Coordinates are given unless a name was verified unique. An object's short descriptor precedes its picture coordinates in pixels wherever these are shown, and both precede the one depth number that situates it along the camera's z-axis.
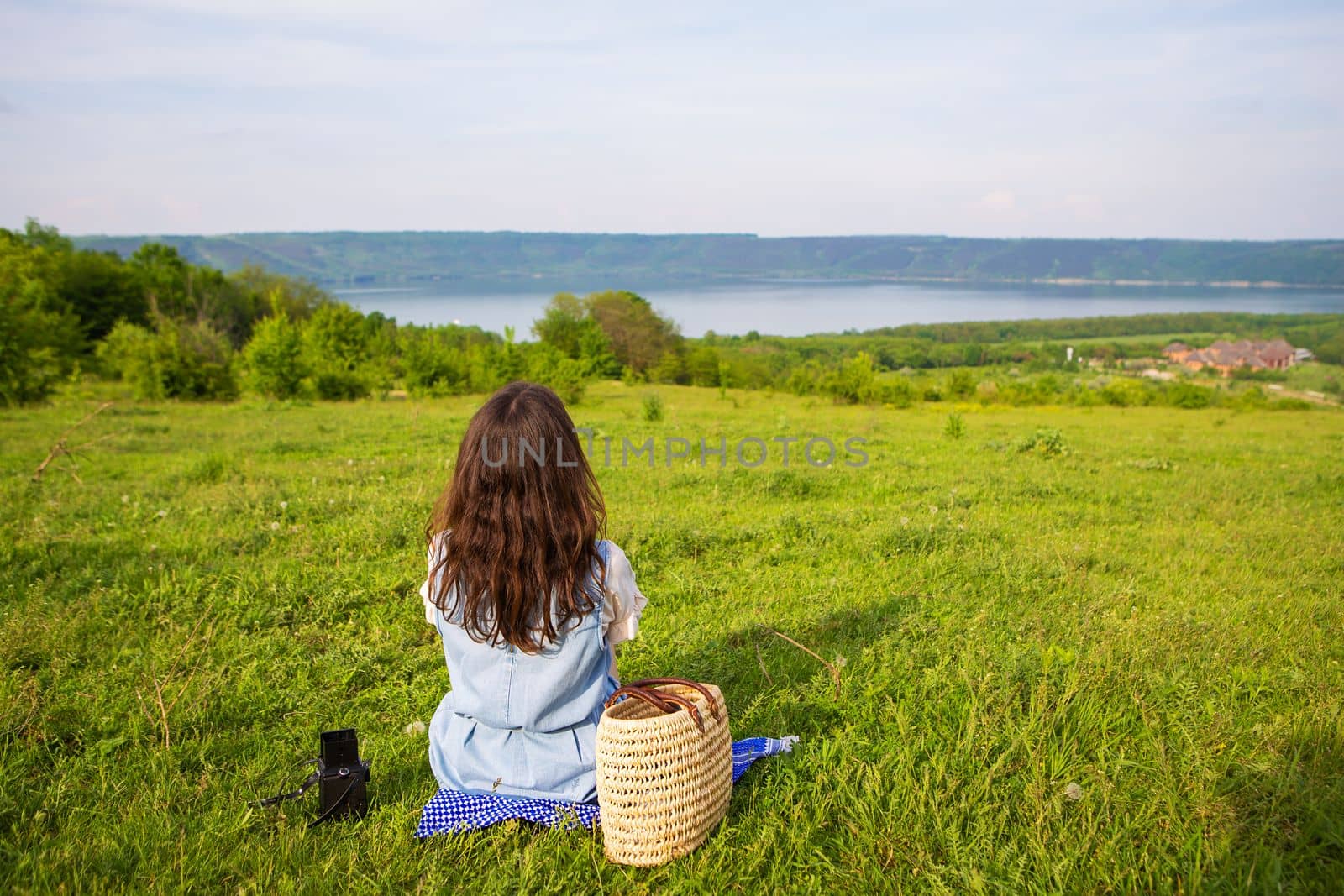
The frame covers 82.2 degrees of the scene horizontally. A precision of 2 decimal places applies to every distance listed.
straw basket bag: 2.27
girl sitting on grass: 2.46
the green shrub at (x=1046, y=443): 11.11
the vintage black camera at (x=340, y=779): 2.69
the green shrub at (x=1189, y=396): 33.44
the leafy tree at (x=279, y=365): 32.50
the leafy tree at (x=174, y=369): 28.64
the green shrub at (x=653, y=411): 16.75
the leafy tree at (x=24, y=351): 20.81
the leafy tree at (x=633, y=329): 74.31
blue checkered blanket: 2.60
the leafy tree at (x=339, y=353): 33.06
